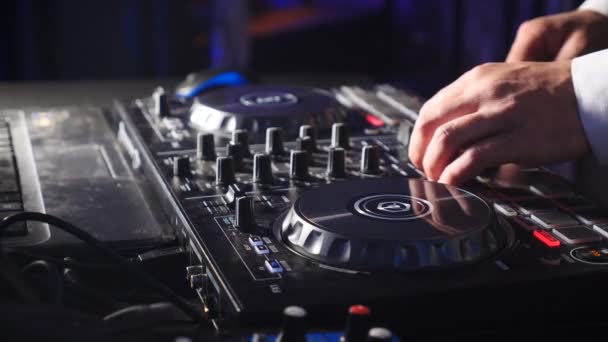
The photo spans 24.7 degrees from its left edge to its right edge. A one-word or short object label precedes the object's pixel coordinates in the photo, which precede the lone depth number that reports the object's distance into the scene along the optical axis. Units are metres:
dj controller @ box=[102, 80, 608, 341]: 0.81
